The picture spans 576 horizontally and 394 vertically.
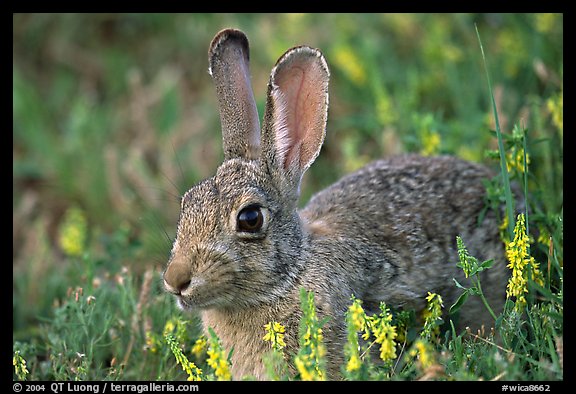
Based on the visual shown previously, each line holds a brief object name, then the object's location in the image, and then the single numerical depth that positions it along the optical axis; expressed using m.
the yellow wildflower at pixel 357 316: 6.98
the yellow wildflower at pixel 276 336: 7.74
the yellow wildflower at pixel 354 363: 6.87
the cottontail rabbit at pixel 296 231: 8.36
